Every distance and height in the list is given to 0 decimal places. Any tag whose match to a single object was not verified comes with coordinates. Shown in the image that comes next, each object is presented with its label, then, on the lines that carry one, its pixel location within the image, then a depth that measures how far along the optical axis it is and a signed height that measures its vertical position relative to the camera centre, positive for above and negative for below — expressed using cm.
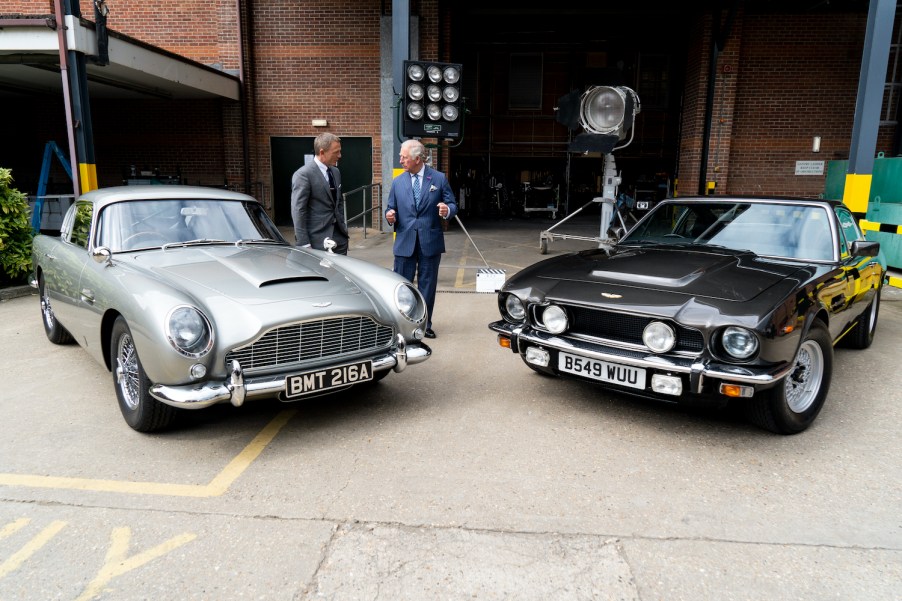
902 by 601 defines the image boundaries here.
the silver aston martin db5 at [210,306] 310 -77
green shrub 754 -85
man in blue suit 544 -37
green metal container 931 -41
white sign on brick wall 1432 +22
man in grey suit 539 -24
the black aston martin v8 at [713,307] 311 -74
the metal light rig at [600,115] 714 +70
